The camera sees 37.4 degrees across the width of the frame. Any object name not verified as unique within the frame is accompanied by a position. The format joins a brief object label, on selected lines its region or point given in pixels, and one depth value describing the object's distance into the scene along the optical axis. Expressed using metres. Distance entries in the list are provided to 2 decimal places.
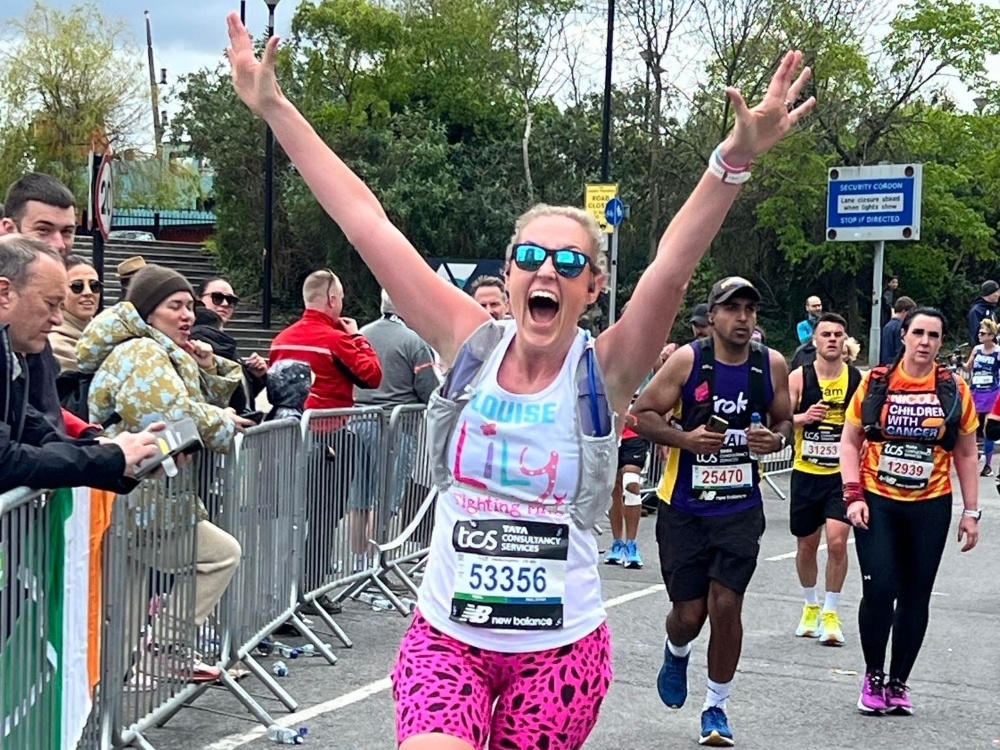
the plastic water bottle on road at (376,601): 9.58
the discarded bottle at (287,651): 7.94
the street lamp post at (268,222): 30.66
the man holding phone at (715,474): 6.62
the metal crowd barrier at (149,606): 5.10
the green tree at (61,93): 45.25
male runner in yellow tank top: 9.00
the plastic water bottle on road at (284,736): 6.30
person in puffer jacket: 5.91
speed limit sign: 9.88
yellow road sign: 24.45
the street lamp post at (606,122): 29.12
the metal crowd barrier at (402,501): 9.19
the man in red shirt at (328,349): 9.29
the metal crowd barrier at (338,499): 7.96
